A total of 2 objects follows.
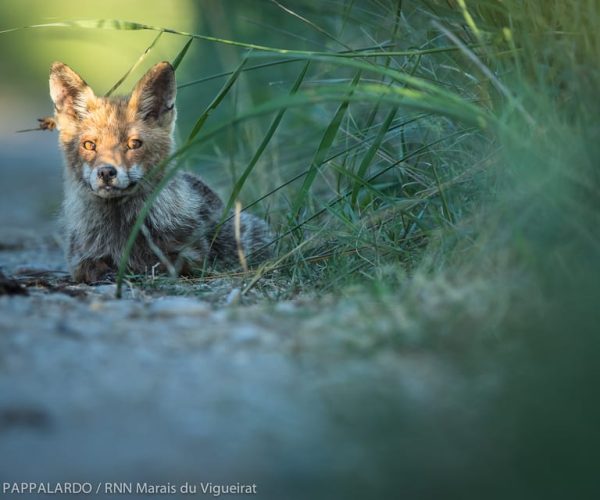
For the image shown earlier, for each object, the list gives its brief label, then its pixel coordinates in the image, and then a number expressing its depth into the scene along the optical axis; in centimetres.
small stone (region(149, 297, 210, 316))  596
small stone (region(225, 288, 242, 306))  673
